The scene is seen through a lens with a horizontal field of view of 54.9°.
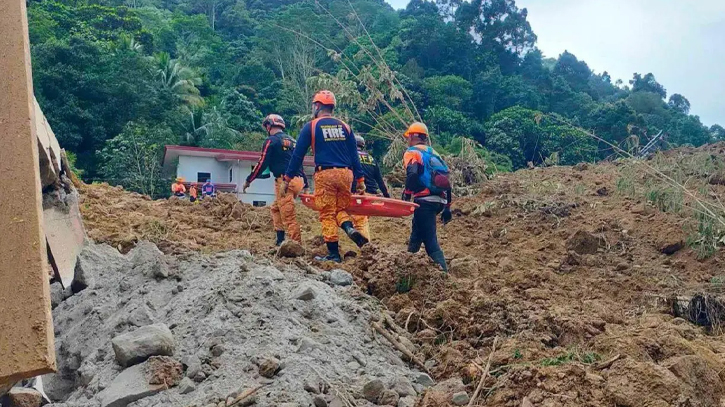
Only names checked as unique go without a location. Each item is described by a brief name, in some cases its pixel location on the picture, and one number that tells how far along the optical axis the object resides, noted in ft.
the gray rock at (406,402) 11.04
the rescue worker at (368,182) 26.17
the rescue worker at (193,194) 55.63
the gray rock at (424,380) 12.55
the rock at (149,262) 15.90
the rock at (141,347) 11.91
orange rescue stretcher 21.72
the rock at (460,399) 11.05
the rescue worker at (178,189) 53.42
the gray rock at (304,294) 14.23
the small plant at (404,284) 17.02
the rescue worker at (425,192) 22.17
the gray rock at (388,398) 11.00
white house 85.40
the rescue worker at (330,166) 21.72
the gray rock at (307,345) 12.33
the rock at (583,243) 29.25
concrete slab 8.72
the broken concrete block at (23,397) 11.26
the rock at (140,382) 11.08
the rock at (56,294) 16.42
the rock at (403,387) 11.56
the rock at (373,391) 11.09
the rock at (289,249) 19.76
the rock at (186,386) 11.10
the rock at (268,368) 11.25
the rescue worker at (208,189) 58.49
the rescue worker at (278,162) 24.93
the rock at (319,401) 10.66
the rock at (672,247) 28.12
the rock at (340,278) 16.80
